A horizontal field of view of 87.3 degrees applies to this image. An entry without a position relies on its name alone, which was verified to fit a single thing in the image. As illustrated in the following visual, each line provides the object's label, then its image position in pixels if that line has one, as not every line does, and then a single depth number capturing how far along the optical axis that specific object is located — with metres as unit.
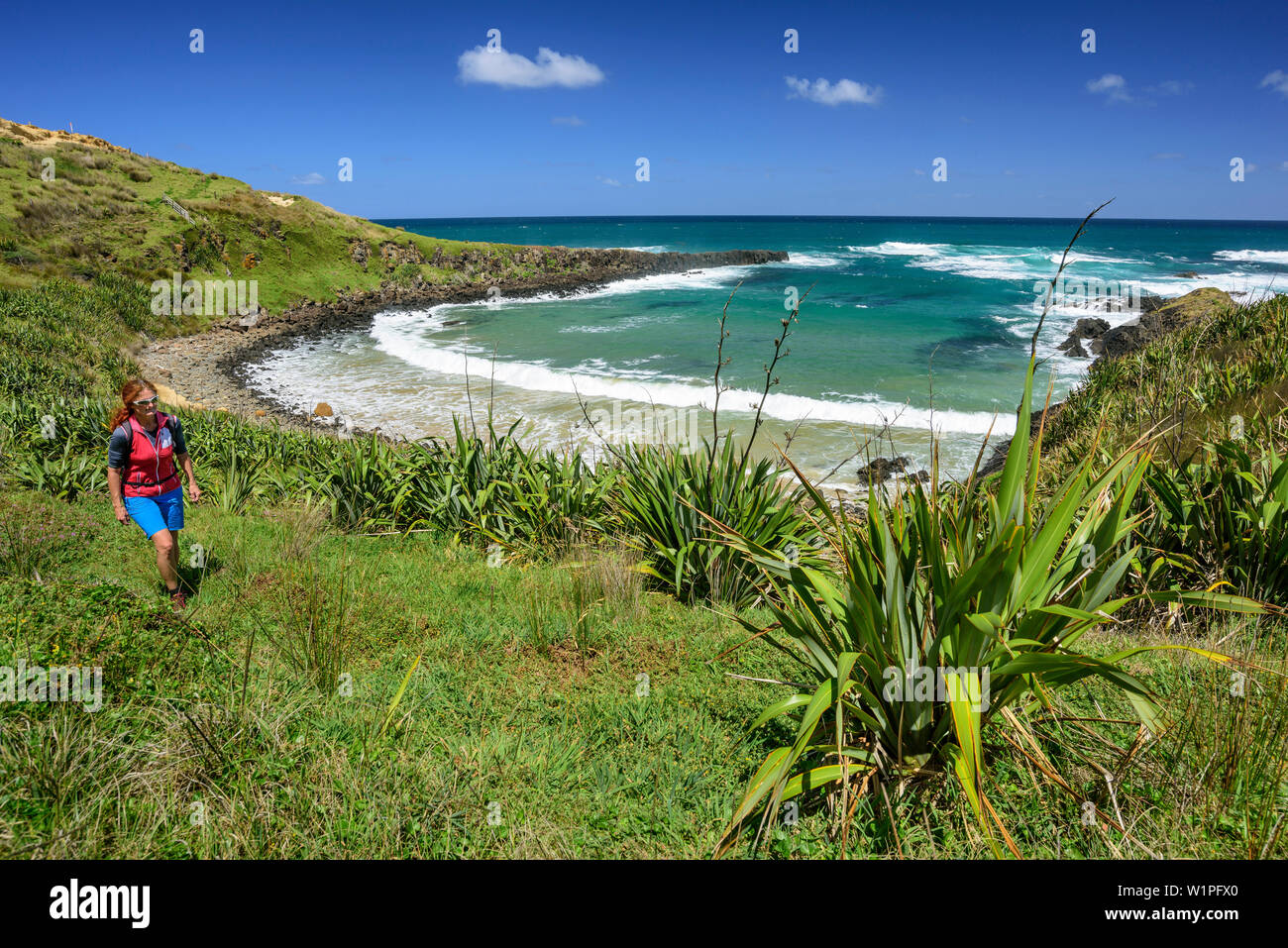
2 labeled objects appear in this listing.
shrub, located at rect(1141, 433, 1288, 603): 4.14
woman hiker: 4.74
